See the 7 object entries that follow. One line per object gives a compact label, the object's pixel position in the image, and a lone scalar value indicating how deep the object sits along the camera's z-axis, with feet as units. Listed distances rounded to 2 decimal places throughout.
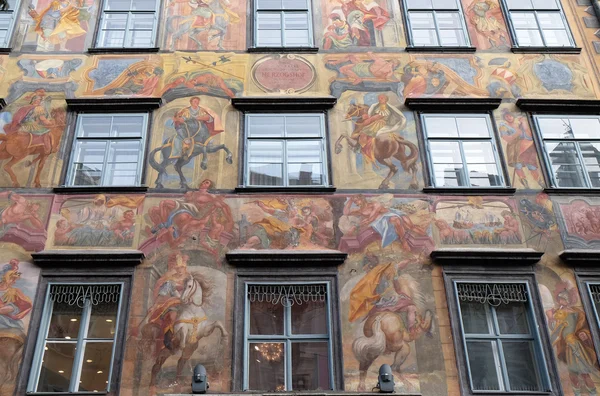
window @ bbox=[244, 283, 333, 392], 24.98
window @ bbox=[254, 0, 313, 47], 34.60
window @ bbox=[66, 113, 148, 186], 29.73
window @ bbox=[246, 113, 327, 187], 29.84
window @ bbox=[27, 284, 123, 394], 24.91
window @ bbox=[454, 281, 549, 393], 25.07
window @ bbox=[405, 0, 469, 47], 34.71
